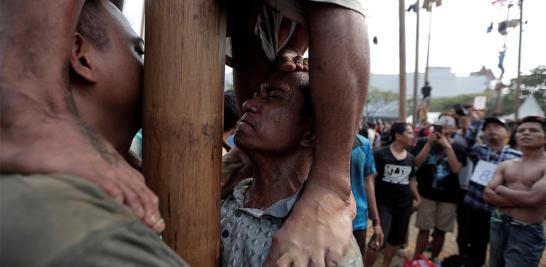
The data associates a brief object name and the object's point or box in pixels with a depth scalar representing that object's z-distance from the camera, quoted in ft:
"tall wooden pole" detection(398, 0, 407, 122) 25.46
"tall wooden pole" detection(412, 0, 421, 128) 33.73
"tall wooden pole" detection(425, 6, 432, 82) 46.44
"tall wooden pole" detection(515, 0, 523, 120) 40.68
